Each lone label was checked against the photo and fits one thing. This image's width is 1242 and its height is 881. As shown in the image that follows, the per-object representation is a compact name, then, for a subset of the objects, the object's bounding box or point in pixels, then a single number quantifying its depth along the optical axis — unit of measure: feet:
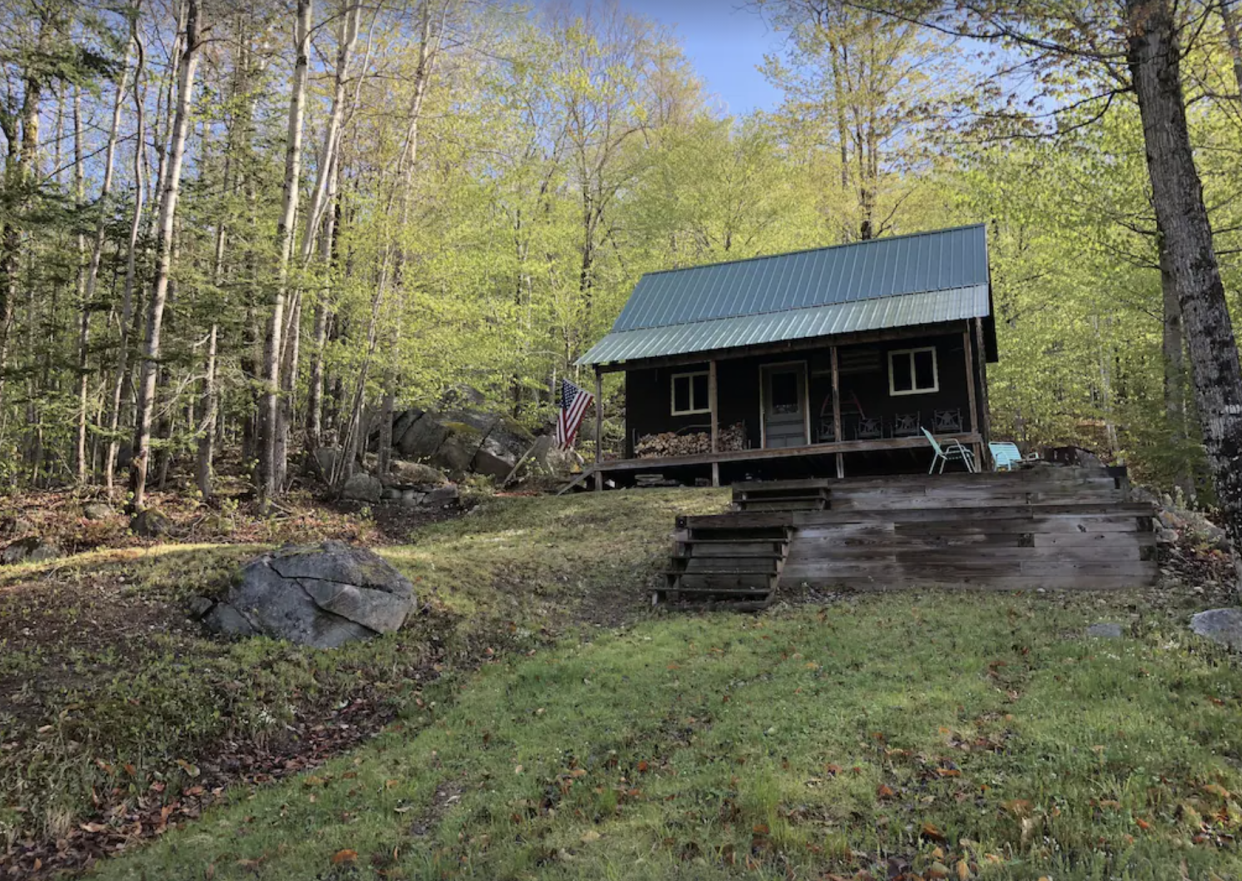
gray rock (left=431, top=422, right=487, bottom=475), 72.13
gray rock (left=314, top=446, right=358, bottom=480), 56.39
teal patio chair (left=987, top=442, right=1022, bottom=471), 53.11
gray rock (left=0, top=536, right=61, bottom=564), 31.04
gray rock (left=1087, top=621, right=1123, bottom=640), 20.35
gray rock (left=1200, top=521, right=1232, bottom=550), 27.98
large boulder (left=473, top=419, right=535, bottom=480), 71.46
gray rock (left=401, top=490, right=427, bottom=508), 56.90
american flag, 56.65
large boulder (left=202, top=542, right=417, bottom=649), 22.84
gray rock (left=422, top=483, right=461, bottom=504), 57.77
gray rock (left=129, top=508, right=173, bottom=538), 36.52
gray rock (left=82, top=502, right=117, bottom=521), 37.27
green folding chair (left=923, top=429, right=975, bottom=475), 45.14
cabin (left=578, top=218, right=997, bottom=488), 51.96
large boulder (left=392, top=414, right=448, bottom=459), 74.02
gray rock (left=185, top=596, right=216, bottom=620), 23.06
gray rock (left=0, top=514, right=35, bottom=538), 34.76
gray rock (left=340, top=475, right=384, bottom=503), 54.39
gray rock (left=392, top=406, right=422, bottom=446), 77.02
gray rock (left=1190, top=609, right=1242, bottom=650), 19.11
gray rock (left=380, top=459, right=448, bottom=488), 62.75
